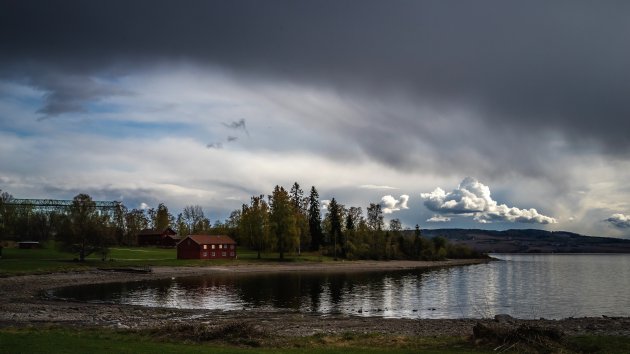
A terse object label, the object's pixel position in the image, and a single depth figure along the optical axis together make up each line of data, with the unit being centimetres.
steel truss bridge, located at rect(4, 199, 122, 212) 16411
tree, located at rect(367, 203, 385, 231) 16238
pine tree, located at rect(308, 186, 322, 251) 13600
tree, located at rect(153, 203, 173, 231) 17262
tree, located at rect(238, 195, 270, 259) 11338
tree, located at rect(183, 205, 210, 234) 18376
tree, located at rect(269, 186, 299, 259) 11044
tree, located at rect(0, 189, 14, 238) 11786
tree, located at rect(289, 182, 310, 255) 12744
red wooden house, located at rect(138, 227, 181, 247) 15225
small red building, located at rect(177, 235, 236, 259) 10725
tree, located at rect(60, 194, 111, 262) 8588
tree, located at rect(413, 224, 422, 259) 15588
